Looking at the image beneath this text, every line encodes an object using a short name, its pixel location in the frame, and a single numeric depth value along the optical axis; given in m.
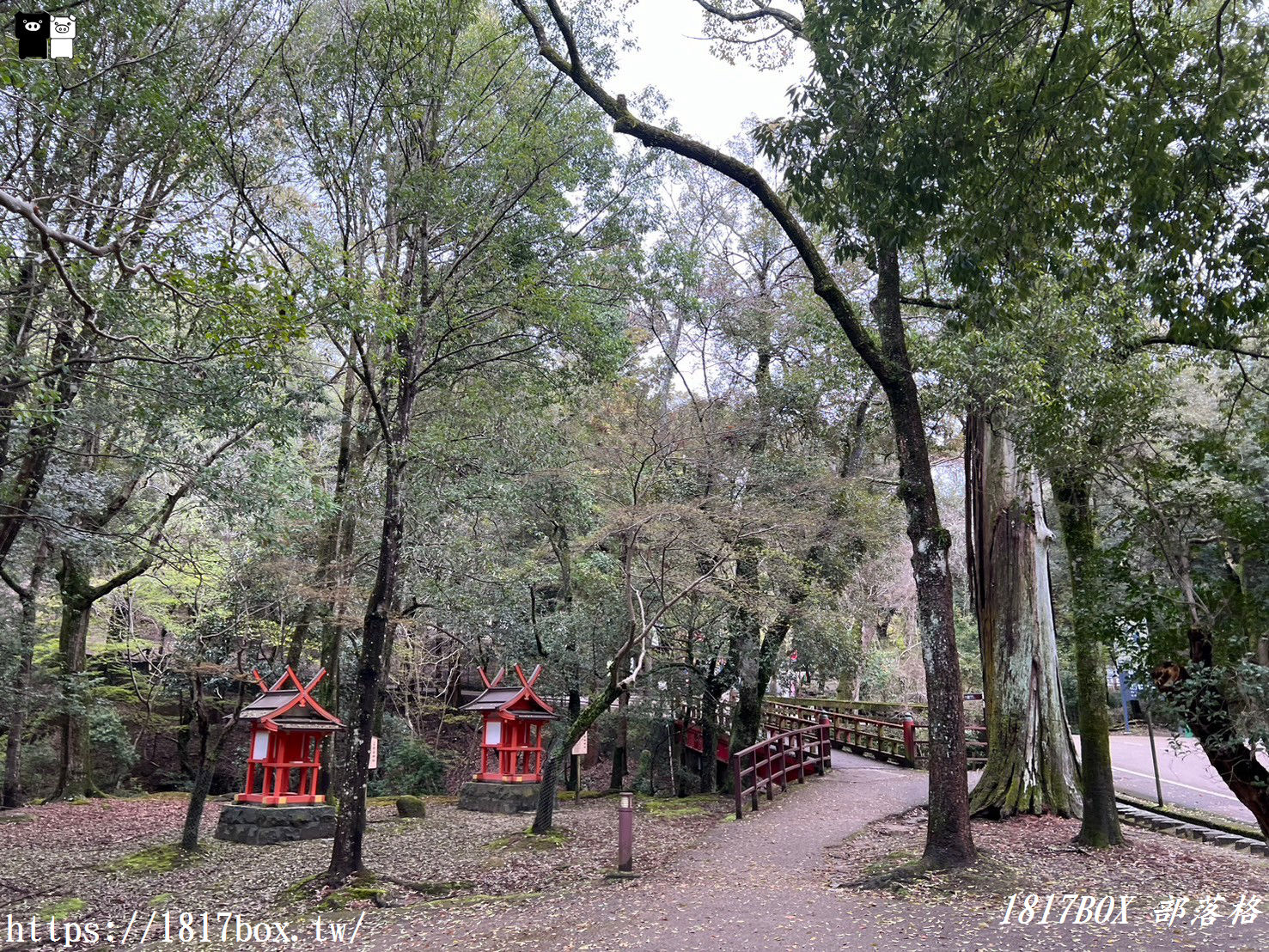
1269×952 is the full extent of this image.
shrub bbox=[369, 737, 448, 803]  18.98
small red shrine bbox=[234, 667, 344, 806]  12.34
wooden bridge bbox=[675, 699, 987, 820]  13.81
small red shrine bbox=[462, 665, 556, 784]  14.55
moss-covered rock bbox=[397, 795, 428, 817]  14.27
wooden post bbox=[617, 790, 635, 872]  8.49
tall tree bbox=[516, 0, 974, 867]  6.79
